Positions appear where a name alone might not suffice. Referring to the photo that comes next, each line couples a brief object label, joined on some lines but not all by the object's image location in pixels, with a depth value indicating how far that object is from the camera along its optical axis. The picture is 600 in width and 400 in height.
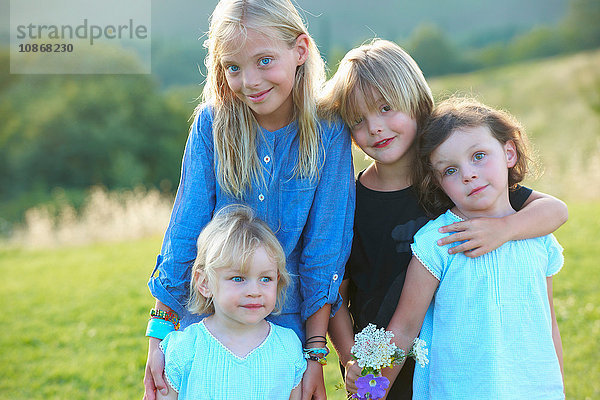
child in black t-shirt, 2.46
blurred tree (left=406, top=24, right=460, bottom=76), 28.98
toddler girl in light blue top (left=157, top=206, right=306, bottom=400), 2.21
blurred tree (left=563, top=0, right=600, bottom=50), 27.88
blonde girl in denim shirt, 2.33
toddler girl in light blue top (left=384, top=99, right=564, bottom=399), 2.21
